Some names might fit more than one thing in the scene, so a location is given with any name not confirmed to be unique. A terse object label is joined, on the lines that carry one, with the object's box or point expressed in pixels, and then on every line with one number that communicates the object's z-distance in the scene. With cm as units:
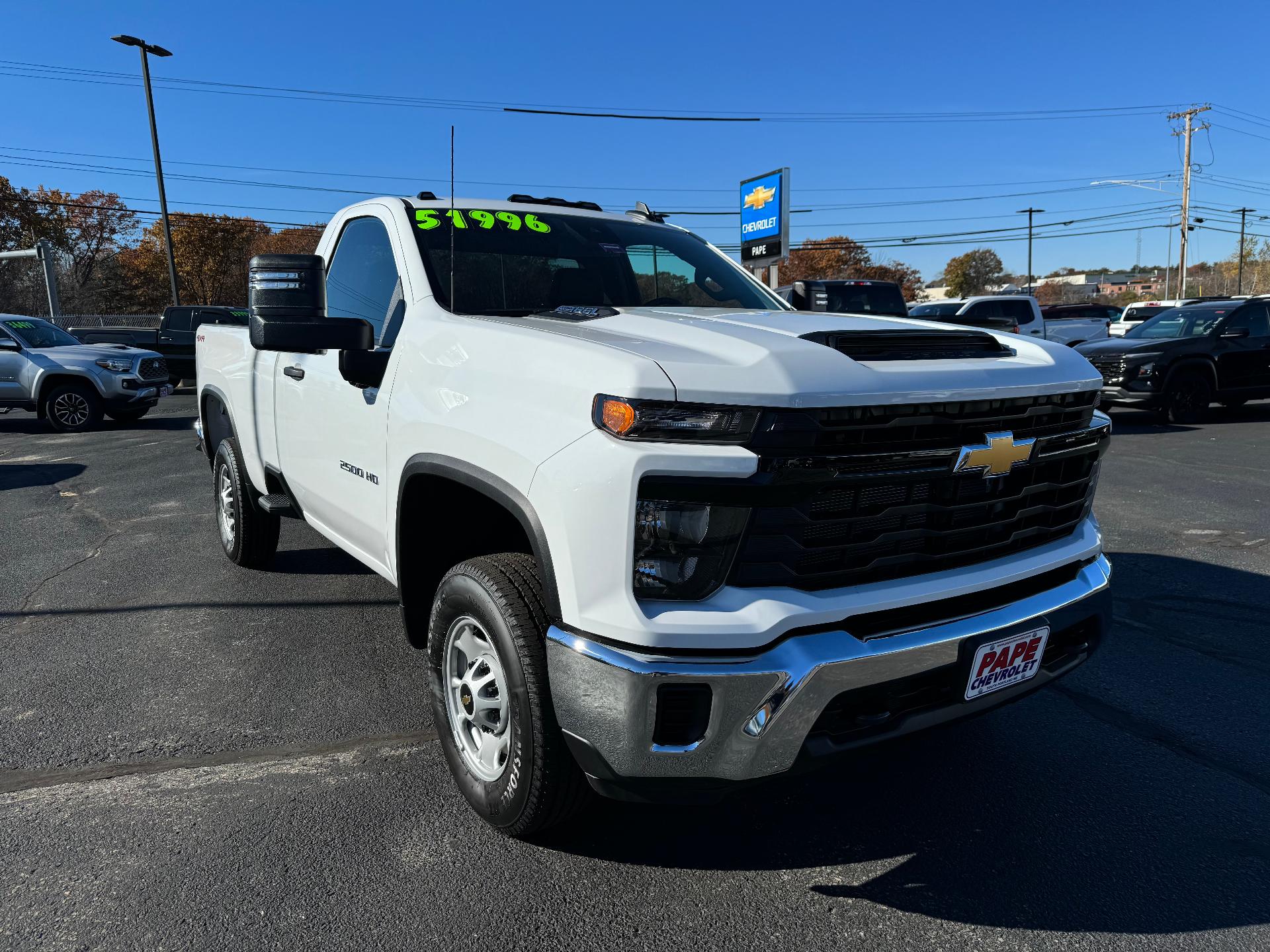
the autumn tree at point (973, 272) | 9669
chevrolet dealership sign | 1684
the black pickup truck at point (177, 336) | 1942
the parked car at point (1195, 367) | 1253
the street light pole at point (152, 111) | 2708
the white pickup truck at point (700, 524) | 201
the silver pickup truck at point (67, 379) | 1330
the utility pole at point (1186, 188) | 4506
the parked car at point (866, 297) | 1407
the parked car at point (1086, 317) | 2442
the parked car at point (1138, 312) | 2533
